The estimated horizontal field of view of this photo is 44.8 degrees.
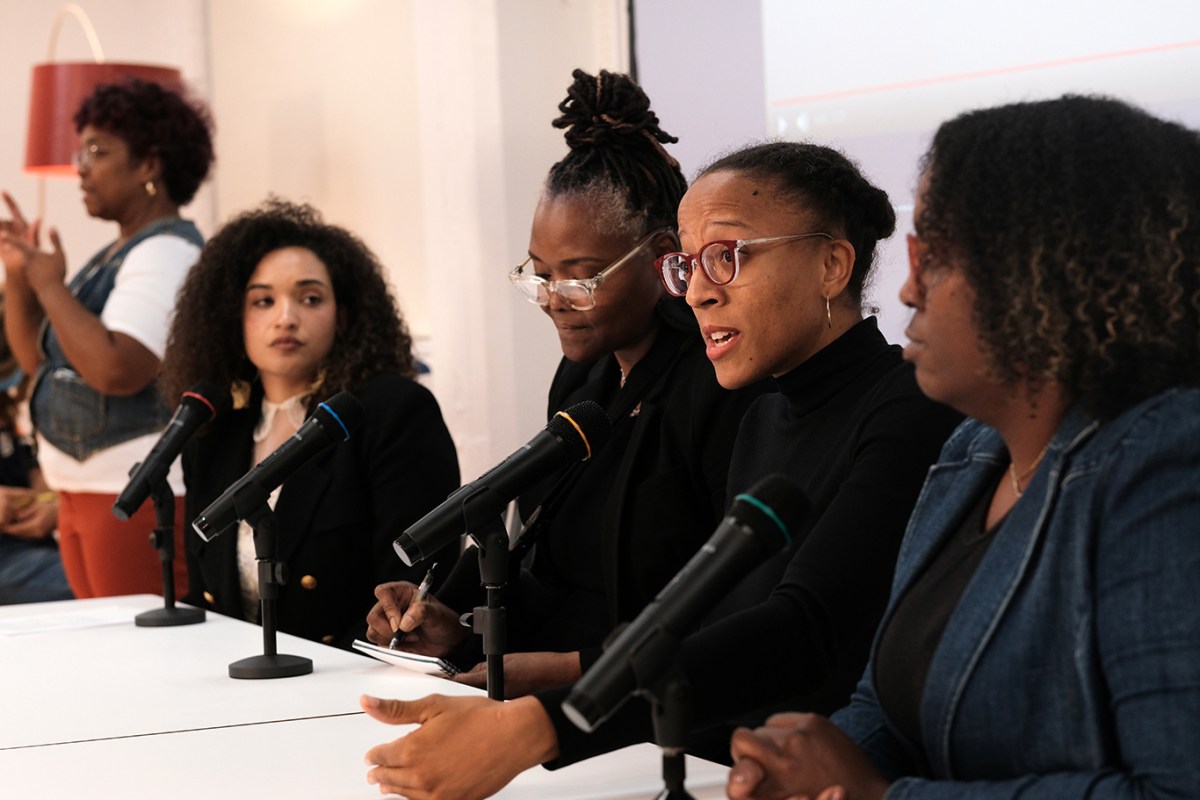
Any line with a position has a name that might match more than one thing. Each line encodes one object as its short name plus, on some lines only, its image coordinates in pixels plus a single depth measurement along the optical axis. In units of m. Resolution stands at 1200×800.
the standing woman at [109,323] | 3.67
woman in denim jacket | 1.19
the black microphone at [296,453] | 2.12
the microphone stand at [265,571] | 2.14
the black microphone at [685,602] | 1.15
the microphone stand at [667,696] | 1.15
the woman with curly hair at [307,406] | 2.91
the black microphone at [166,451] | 2.66
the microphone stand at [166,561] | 2.74
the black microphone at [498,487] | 1.76
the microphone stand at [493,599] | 1.80
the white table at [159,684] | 1.92
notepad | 2.14
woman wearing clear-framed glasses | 2.31
